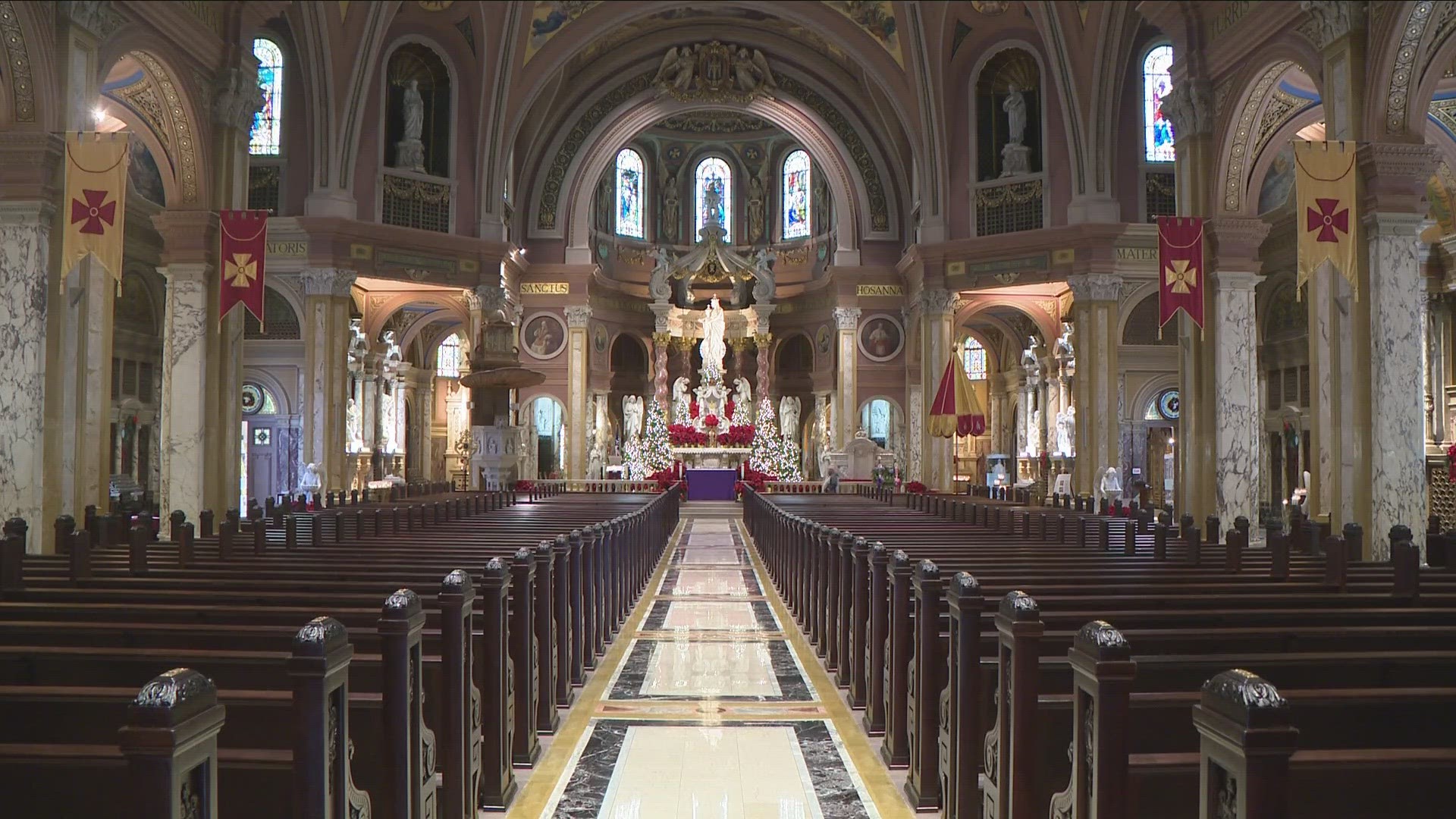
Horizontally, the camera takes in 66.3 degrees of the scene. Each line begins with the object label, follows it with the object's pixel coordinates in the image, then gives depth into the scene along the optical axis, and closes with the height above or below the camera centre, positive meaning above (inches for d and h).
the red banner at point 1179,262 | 553.3 +84.3
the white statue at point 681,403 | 1300.4 +34.1
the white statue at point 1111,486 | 826.2 -40.6
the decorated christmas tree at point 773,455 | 1256.8 -26.7
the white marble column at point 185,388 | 571.5 +22.3
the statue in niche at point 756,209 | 1419.8 +283.9
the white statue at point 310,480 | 834.2 -36.5
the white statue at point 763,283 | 1348.4 +179.7
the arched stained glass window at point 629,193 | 1398.9 +301.8
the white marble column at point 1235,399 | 571.2 +16.7
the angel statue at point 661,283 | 1336.1 +178.1
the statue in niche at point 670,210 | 1425.9 +283.2
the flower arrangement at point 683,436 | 1230.9 -5.1
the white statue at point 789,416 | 1376.7 +18.8
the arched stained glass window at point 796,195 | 1402.6 +299.1
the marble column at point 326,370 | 871.7 +48.2
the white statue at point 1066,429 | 930.1 +1.8
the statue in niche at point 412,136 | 959.6 +256.1
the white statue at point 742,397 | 1365.7 +43.0
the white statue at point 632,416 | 1352.1 +19.3
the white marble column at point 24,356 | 440.5 +30.0
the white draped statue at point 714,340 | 1320.1 +108.0
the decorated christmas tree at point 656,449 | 1237.7 -19.6
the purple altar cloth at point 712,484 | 1181.1 -55.8
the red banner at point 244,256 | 550.3 +87.4
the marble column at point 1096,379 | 891.4 +41.7
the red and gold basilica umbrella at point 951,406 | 863.7 +19.9
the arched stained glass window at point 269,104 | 912.9 +268.3
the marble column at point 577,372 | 1192.8 +64.2
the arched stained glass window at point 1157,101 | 928.9 +277.0
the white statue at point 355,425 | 979.3 +5.4
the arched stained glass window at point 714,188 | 1434.5 +314.1
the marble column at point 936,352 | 1014.4 +72.5
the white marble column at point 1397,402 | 441.1 +11.7
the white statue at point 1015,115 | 981.2 +278.7
